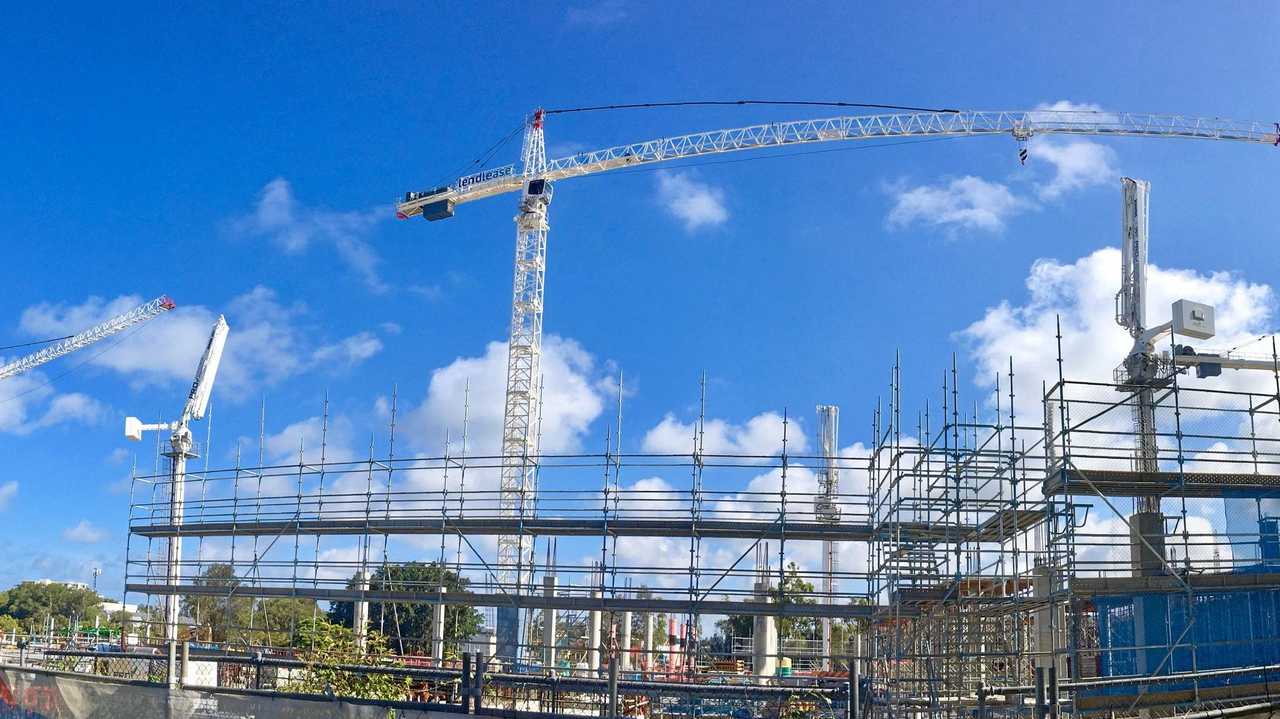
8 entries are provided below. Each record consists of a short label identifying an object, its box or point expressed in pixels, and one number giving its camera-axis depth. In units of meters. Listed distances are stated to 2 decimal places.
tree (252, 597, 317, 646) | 46.66
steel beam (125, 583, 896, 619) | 20.33
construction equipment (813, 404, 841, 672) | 22.89
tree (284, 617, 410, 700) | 16.09
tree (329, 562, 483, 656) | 40.12
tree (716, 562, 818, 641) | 54.16
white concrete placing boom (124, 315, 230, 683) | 57.41
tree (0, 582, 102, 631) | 90.94
